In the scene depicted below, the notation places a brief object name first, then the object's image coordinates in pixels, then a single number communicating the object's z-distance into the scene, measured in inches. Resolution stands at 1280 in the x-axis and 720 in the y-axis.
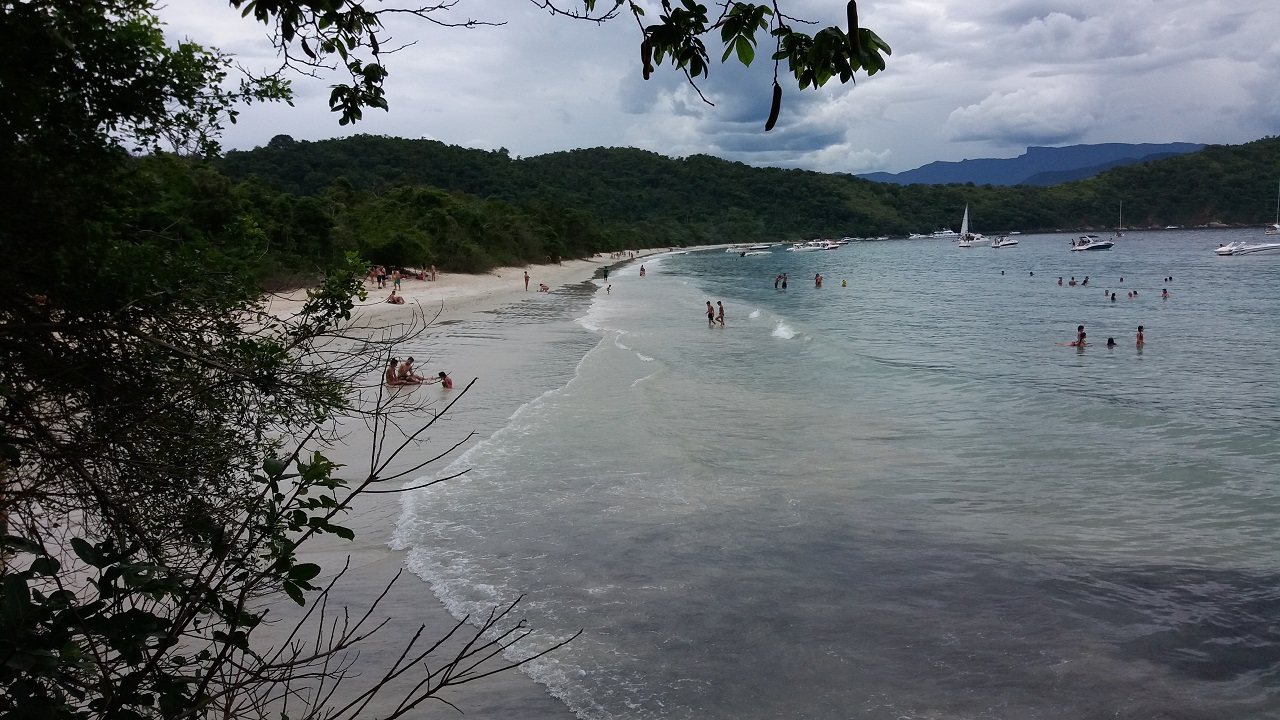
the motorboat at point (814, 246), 5428.2
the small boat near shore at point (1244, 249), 3122.5
